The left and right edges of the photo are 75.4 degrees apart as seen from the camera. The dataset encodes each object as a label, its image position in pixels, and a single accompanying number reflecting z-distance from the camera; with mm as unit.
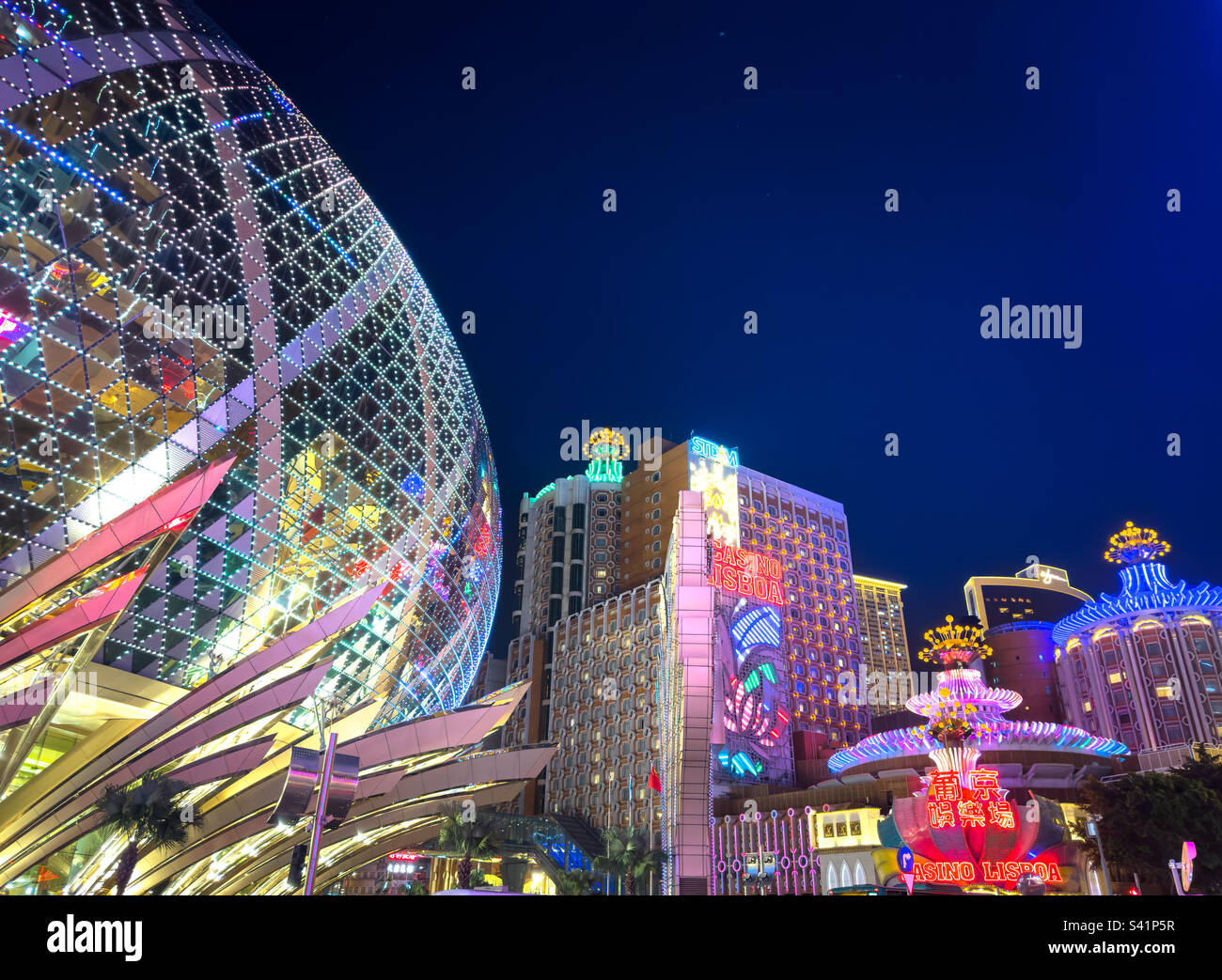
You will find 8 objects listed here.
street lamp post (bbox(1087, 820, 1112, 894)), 41947
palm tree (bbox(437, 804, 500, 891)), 40312
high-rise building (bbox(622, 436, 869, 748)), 91125
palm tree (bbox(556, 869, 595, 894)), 50919
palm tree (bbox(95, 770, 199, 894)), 22375
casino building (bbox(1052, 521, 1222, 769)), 68062
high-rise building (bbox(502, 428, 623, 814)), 94119
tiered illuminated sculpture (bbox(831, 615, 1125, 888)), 37688
